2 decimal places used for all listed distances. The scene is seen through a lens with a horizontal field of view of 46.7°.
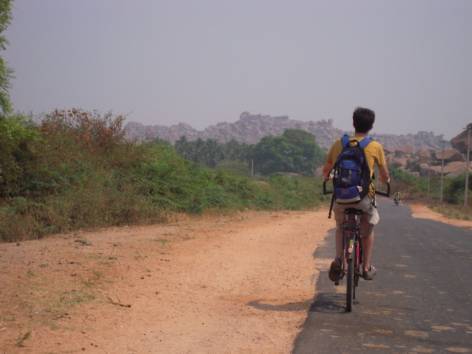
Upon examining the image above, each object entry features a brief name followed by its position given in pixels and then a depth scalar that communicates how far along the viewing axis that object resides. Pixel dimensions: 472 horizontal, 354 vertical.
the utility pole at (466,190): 47.03
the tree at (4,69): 12.99
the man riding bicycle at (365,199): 5.68
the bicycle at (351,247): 5.59
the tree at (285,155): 103.38
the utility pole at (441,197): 58.43
